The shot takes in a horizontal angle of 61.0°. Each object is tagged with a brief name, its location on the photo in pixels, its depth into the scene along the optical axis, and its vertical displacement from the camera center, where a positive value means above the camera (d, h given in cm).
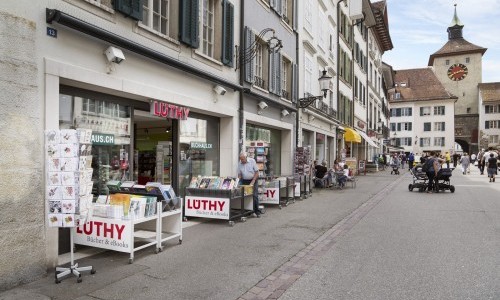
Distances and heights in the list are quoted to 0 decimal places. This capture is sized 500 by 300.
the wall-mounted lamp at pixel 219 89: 1074 +160
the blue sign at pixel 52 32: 591 +168
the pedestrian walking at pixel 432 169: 1666 -63
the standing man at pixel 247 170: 1095 -45
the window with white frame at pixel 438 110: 7644 +775
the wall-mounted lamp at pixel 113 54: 703 +163
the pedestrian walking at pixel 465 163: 3167 -71
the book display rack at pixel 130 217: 625 -100
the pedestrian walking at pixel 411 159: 3680 -55
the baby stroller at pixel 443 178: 1697 -102
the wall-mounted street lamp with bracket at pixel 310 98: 1622 +222
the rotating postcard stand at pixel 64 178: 521 -32
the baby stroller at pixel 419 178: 1761 -104
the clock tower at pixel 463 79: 8612 +1563
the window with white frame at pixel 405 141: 7818 +218
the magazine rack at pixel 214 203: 930 -113
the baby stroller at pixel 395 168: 3191 -112
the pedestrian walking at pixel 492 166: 2302 -68
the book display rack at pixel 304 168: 1501 -58
